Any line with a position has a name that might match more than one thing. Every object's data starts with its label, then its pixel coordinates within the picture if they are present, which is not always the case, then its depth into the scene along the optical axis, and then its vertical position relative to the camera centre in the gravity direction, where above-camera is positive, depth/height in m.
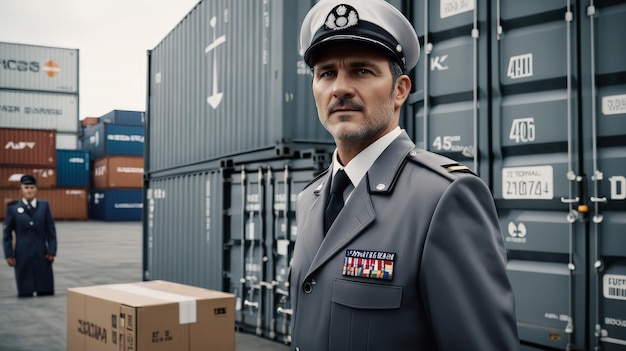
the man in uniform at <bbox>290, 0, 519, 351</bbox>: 1.25 -0.07
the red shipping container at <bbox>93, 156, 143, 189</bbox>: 39.25 +1.57
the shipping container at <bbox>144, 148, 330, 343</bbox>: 6.60 -0.44
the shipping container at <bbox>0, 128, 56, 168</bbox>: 34.94 +2.83
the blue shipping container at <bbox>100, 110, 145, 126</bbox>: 41.45 +5.41
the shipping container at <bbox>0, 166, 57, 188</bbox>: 35.41 +1.23
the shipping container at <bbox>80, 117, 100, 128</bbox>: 46.00 +5.66
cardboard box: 3.84 -0.83
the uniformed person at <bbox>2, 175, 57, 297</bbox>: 9.78 -0.77
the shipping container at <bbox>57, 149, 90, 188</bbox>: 40.16 +1.87
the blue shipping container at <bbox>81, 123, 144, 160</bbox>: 38.94 +3.65
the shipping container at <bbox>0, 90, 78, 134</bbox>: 37.16 +5.38
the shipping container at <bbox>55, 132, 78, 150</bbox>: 40.97 +3.68
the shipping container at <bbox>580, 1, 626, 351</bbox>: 3.73 +0.19
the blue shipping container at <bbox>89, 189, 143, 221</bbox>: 39.97 -0.58
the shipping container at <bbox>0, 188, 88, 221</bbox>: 39.41 -0.46
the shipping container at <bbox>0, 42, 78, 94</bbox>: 37.12 +8.01
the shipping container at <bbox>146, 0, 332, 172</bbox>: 6.78 +1.47
